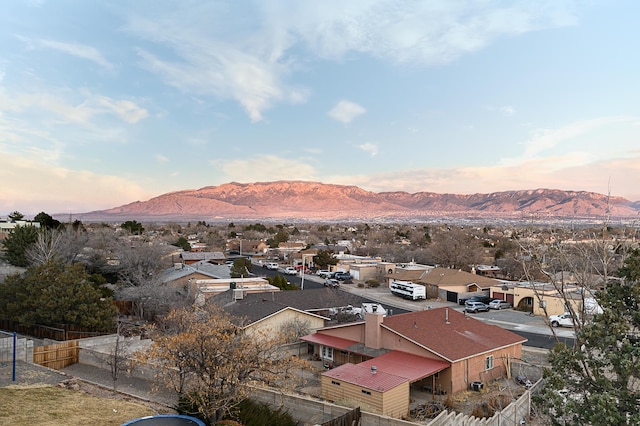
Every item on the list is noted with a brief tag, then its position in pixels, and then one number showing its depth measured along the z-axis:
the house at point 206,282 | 40.04
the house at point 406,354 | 20.91
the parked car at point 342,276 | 67.19
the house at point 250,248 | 101.11
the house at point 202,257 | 69.31
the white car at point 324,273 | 69.06
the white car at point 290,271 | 71.34
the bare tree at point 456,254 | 73.44
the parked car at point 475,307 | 46.19
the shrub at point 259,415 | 15.99
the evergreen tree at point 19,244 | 51.69
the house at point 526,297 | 42.50
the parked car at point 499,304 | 47.91
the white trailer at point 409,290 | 53.16
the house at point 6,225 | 81.79
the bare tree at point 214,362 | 14.41
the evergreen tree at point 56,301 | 29.44
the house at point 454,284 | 53.34
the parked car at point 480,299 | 49.82
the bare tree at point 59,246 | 43.78
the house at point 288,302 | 32.50
